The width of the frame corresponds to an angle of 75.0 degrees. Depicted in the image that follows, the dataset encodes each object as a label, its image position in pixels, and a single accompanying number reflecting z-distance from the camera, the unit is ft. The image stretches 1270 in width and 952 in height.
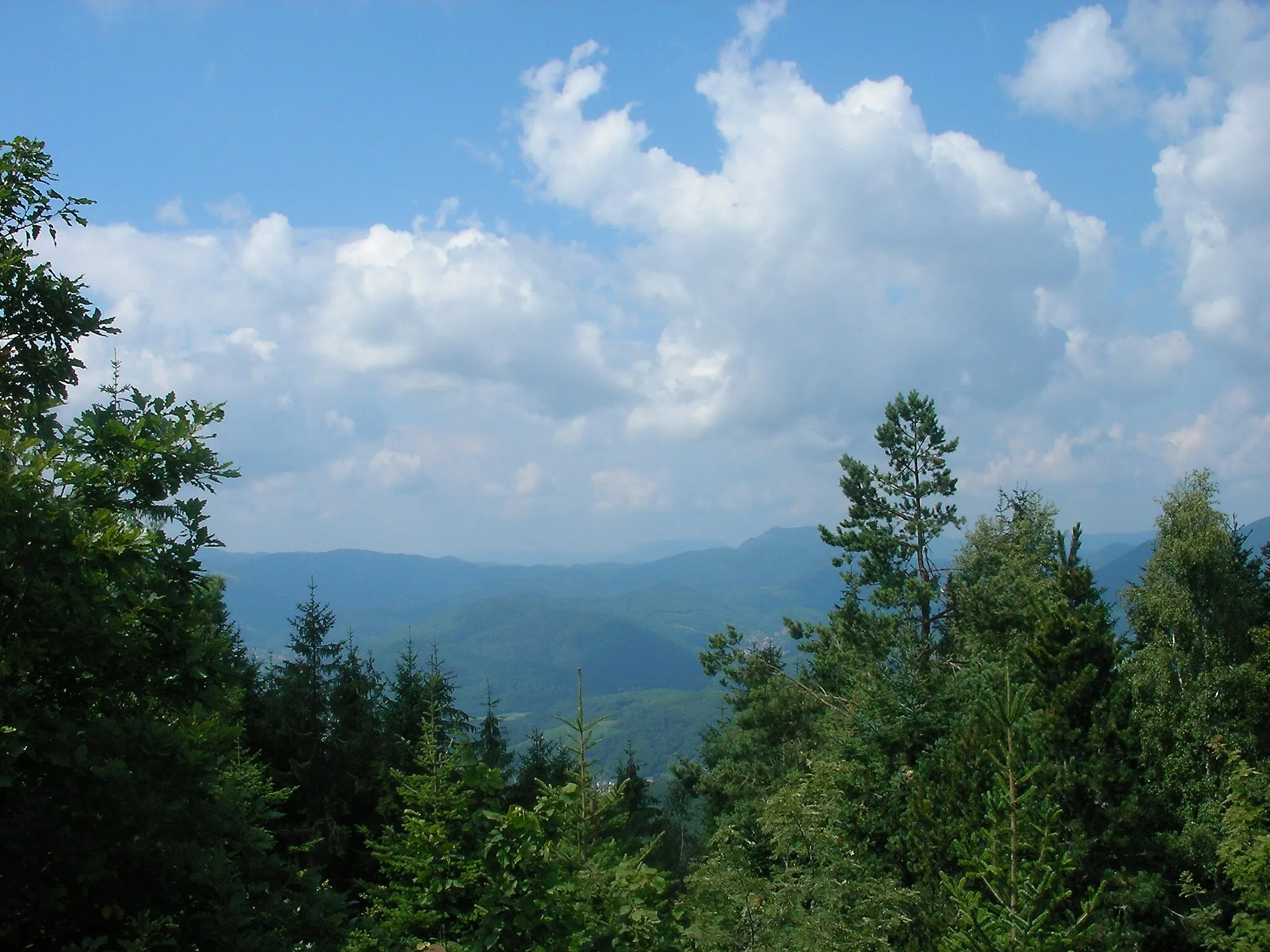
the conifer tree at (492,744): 96.37
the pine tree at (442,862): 26.45
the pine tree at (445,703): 55.93
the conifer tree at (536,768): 92.94
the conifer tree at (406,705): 81.35
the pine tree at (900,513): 98.53
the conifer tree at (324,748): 78.28
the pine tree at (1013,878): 28.86
